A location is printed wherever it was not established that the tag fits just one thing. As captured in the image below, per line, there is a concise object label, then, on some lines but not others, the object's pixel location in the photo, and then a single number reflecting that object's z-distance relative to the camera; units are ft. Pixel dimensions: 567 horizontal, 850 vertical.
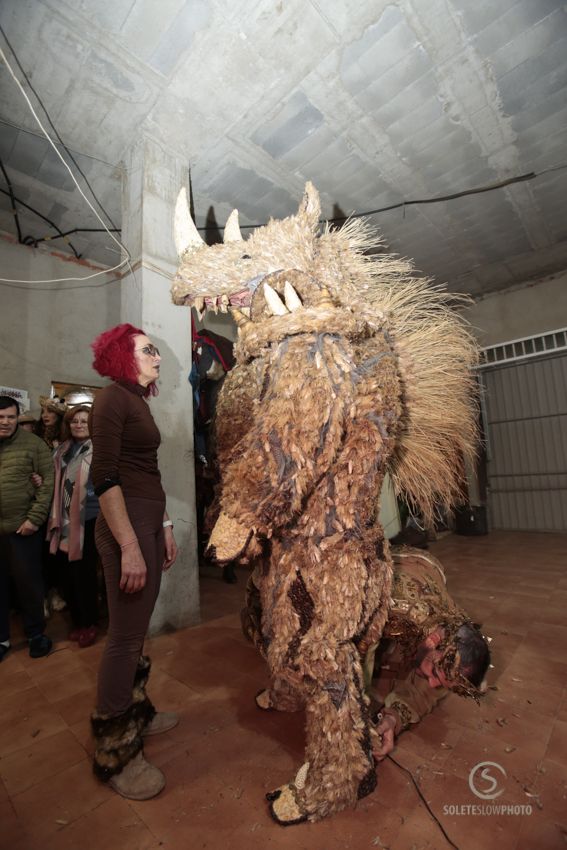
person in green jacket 9.47
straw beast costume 4.36
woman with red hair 4.92
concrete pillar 10.46
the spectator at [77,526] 10.12
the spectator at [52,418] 13.44
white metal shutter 24.71
